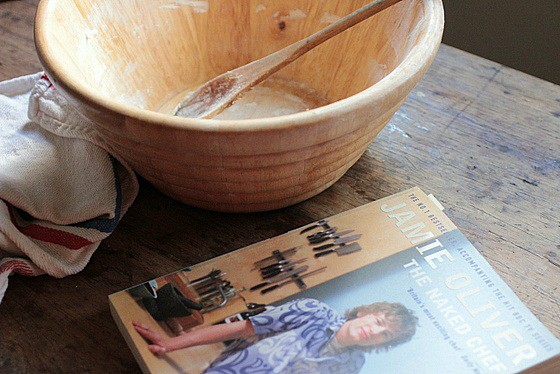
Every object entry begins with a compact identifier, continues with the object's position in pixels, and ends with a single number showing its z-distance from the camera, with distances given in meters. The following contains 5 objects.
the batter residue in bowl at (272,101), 0.77
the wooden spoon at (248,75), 0.69
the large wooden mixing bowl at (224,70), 0.51
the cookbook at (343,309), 0.51
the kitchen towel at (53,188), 0.61
